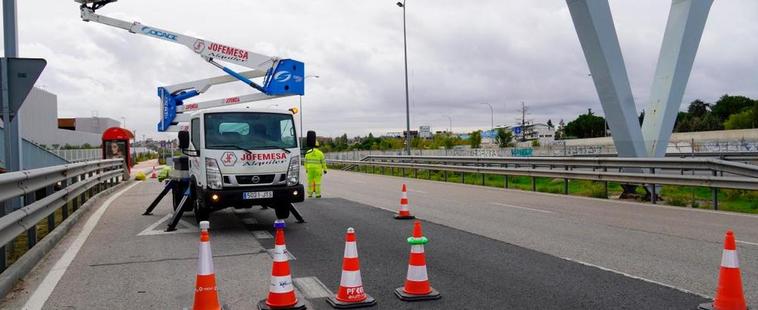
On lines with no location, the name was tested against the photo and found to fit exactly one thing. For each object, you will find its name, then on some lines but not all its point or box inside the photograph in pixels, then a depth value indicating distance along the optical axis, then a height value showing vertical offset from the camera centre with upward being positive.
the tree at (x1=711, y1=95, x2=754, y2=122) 101.56 +6.03
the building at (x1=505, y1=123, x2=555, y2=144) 153.00 +3.54
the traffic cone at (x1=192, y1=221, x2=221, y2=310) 5.04 -1.10
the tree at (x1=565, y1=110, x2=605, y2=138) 139.00 +3.83
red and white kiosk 30.81 +0.30
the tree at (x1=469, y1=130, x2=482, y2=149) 73.75 +0.64
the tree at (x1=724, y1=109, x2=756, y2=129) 73.75 +2.49
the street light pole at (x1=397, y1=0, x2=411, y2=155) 34.54 +2.82
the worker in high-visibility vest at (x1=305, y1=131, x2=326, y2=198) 16.83 -0.64
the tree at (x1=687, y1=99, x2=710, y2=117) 116.36 +6.36
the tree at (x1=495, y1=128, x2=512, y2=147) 70.06 +0.69
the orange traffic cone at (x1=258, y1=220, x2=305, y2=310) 5.35 -1.19
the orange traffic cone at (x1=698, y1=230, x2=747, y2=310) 5.09 -1.18
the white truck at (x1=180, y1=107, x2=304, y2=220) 10.10 -0.20
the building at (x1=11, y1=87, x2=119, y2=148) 64.69 +2.88
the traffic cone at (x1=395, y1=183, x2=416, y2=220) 11.83 -1.29
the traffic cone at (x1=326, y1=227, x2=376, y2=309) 5.53 -1.26
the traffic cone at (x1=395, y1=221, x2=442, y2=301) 5.80 -1.26
